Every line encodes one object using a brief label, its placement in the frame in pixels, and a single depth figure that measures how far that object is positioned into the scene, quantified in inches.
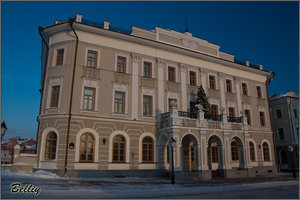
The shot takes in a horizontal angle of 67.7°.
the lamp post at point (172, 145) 612.4
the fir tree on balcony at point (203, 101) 857.5
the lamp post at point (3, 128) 500.1
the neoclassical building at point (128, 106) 708.7
